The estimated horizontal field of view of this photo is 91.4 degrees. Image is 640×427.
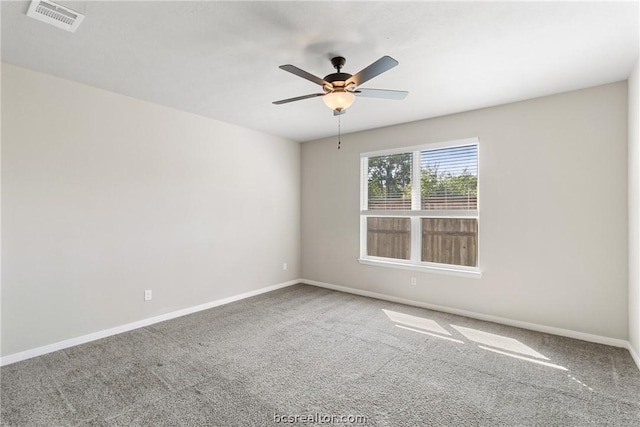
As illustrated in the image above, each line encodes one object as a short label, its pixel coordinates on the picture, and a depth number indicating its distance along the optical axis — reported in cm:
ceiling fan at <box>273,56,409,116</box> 229
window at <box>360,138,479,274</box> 413
